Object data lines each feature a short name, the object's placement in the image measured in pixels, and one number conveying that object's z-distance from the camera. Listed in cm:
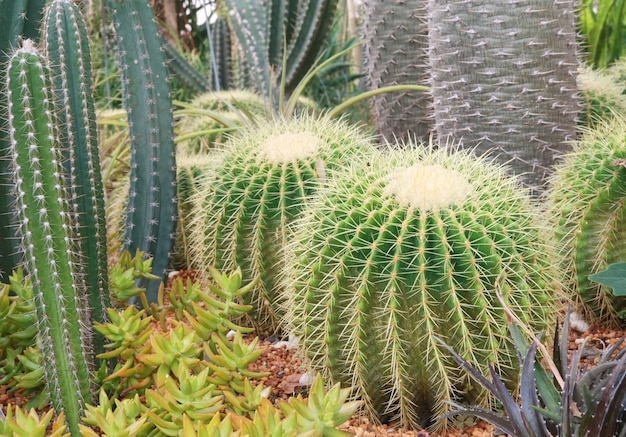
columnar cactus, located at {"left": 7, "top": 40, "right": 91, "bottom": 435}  155
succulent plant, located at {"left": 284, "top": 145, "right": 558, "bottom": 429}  163
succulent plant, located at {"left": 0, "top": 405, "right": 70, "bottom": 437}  131
